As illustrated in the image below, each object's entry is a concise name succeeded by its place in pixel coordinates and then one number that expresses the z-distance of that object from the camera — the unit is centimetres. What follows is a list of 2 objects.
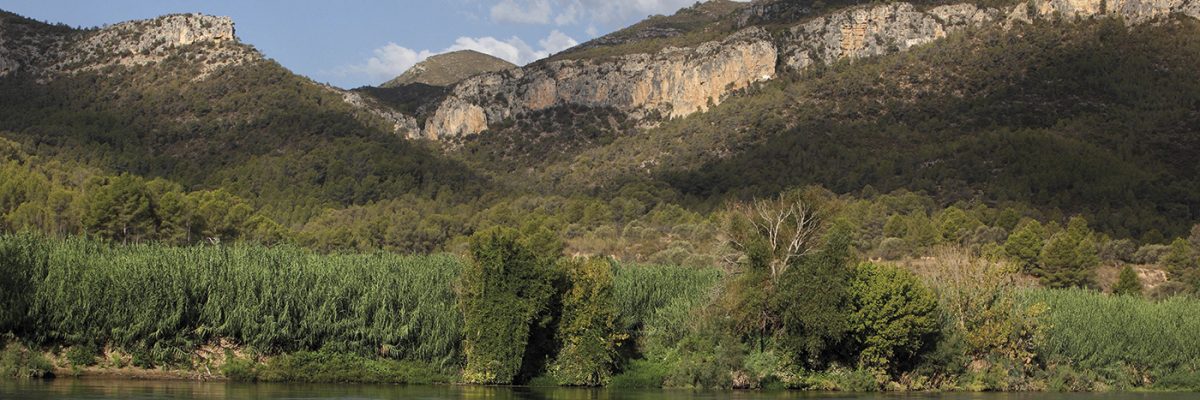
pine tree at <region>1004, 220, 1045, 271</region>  10400
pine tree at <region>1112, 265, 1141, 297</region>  9788
